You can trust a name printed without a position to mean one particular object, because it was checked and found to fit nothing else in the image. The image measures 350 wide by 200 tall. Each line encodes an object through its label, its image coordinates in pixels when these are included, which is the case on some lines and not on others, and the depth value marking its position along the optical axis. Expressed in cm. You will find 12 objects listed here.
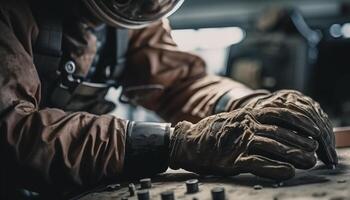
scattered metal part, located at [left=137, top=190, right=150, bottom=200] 82
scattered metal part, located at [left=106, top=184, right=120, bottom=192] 95
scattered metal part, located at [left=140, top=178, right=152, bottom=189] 92
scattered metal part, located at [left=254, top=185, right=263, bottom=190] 84
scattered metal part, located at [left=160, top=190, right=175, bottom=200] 80
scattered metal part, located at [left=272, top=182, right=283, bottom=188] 85
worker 90
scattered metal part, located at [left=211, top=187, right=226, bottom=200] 78
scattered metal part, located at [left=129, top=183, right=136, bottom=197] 88
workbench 79
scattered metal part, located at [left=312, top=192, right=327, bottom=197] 78
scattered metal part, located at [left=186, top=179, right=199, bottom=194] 85
